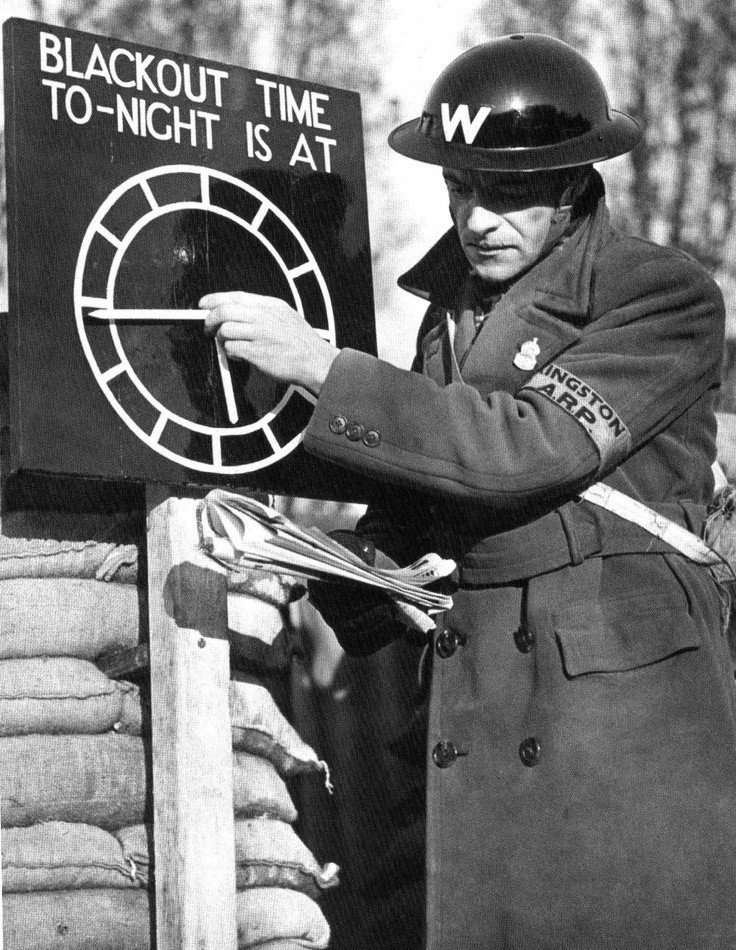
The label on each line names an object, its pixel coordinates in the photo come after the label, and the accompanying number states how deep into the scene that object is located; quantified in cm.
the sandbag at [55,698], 365
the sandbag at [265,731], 381
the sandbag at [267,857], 367
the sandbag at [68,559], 372
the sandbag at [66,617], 370
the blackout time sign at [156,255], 338
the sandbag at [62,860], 354
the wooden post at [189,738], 346
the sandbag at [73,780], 360
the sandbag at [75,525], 374
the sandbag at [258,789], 377
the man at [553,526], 332
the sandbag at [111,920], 353
